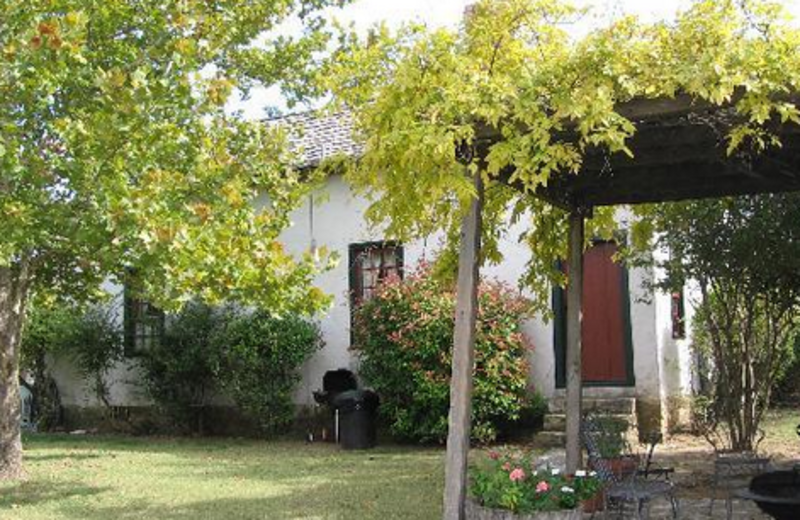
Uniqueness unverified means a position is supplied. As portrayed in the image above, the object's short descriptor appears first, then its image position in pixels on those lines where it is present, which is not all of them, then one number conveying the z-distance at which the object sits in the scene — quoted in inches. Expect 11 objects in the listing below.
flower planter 219.6
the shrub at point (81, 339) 688.4
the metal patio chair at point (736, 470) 309.3
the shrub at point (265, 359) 589.3
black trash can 543.2
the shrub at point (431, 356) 506.0
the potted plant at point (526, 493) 221.6
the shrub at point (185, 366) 630.5
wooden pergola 227.9
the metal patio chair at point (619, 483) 254.5
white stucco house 524.7
